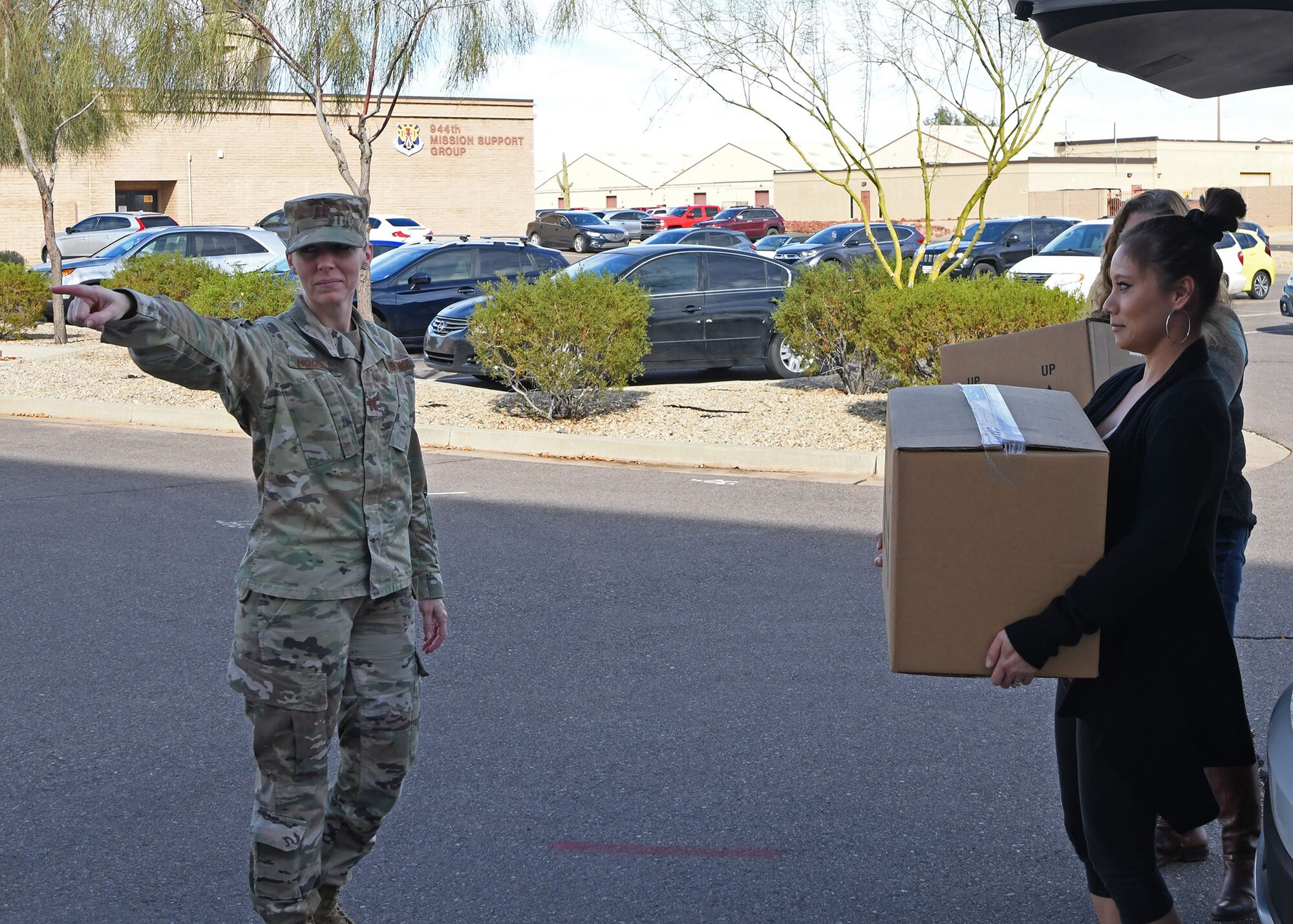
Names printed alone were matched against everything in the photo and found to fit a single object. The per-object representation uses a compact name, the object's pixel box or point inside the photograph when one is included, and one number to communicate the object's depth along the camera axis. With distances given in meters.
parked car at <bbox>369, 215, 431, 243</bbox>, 37.16
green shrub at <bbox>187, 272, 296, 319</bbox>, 14.91
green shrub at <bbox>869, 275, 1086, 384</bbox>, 10.99
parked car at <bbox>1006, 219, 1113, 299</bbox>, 20.89
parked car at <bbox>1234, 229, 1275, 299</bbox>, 26.70
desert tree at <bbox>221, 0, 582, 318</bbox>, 14.27
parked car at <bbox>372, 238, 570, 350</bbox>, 17.81
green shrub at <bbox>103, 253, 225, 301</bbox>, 18.38
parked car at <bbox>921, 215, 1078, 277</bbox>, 27.30
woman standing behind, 3.28
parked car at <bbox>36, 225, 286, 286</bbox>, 23.50
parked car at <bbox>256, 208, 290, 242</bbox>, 34.50
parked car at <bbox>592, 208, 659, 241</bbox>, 55.31
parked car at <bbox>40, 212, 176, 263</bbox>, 33.06
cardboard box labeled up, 3.42
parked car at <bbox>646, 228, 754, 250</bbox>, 35.68
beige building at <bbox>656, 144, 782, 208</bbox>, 92.75
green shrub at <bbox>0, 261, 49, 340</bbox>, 18.61
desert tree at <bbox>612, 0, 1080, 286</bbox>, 13.05
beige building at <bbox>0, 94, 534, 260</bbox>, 44.31
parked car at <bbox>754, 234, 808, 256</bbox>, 39.56
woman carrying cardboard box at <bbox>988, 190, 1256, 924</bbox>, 2.61
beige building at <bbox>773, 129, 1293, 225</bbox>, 60.94
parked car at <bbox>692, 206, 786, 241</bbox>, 54.00
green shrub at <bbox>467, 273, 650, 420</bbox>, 11.66
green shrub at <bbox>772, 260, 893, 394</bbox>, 12.77
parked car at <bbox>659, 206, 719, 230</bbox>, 61.31
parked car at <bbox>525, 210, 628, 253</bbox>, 48.59
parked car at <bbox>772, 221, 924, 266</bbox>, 32.03
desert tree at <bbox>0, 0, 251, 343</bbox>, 14.92
